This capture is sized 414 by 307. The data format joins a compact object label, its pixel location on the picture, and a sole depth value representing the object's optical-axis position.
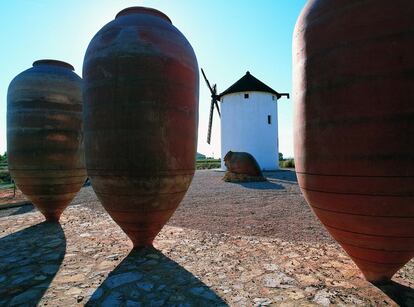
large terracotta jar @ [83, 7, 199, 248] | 2.98
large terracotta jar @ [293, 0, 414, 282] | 1.96
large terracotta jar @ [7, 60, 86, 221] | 4.59
